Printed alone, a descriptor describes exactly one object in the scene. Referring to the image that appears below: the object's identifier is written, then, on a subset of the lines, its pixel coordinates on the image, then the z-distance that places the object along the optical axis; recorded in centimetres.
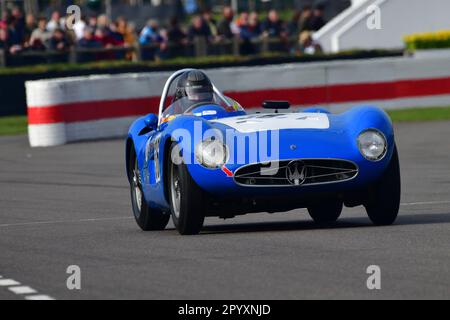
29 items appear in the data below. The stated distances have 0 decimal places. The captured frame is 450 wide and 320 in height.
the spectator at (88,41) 2919
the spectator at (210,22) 3275
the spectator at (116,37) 2998
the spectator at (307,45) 3316
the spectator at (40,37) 2841
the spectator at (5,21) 2859
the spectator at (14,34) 2856
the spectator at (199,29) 3206
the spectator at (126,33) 3100
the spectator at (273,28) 3369
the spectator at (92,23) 3094
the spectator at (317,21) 3456
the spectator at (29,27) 2954
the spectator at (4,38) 2838
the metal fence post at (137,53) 2962
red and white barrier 2167
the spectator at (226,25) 3269
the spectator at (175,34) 3094
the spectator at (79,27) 2978
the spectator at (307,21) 3431
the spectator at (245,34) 3111
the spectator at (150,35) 3055
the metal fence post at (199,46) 3070
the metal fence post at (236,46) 3119
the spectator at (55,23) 3003
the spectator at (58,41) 2861
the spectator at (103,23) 3017
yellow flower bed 2944
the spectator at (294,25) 3675
